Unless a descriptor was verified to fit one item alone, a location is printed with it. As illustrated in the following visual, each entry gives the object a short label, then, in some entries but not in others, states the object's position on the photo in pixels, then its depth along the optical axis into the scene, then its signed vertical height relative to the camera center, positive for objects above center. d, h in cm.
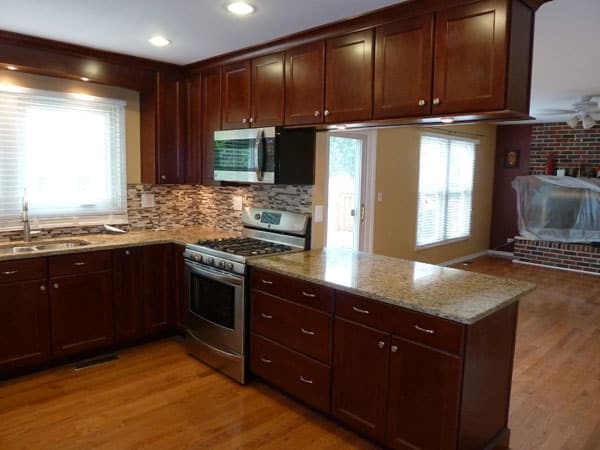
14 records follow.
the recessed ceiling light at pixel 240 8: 247 +92
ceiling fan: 525 +85
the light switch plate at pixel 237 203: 398 -24
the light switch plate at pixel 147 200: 414 -25
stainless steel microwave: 318 +15
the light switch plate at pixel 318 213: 340 -27
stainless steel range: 305 -76
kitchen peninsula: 201 -84
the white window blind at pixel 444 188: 644 -13
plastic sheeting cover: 683 -40
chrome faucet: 341 -39
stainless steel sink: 324 -56
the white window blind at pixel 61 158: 339 +10
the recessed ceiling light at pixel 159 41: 312 +92
